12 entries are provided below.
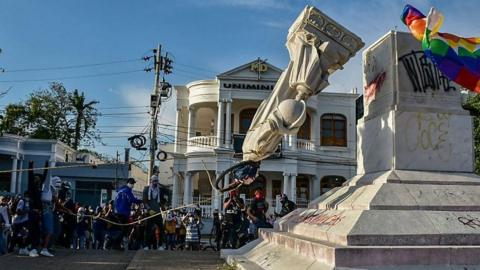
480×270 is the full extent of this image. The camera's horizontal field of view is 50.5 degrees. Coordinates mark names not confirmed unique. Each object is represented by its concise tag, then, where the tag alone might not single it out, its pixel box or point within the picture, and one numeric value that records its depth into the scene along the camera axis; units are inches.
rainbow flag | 258.2
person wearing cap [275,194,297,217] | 517.7
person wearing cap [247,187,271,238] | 465.1
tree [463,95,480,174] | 660.1
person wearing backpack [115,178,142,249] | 429.1
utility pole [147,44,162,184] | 1030.8
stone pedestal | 203.9
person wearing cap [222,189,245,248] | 504.1
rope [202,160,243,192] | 341.7
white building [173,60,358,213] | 1176.2
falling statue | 289.0
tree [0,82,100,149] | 1742.1
